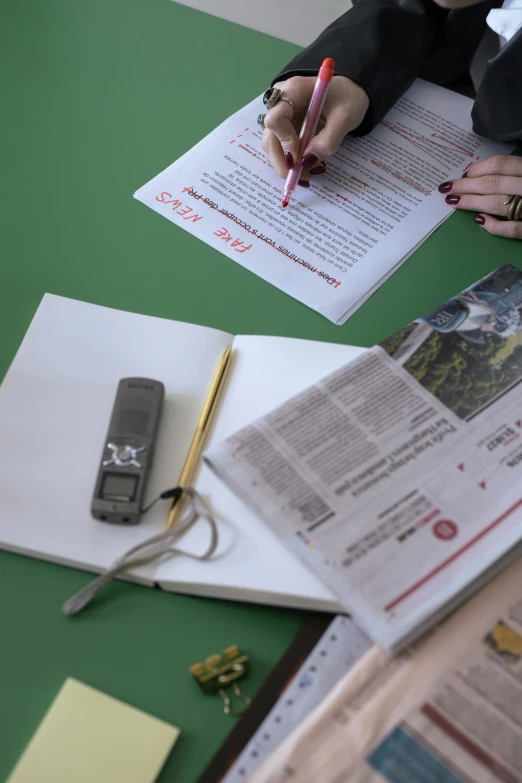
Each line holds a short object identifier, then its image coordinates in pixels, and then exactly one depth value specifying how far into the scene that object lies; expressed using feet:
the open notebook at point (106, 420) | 1.95
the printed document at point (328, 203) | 2.72
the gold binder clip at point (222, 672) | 1.81
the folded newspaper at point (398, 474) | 1.80
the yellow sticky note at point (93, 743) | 1.66
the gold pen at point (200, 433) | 2.05
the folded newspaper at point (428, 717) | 1.60
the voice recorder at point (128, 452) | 2.00
